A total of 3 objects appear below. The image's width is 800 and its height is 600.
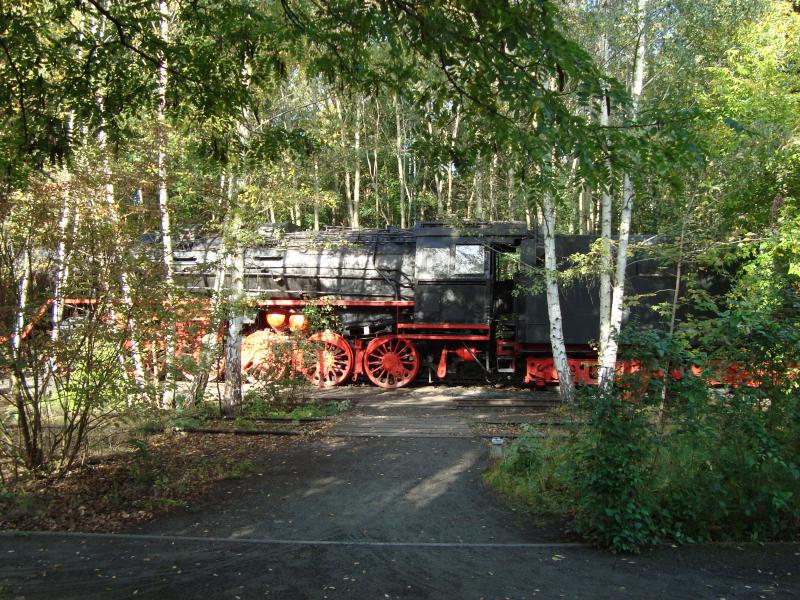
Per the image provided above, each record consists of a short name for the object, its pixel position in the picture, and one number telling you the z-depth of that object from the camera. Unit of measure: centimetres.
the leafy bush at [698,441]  449
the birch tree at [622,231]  908
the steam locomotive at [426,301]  1230
